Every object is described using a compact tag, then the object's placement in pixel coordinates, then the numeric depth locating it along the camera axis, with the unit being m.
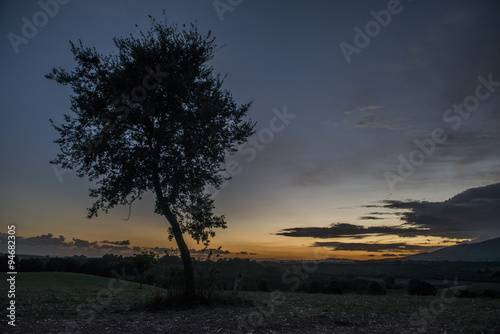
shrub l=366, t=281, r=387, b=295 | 41.99
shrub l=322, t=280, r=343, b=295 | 47.09
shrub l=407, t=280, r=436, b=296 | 32.97
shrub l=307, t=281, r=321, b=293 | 48.75
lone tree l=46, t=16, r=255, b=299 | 15.35
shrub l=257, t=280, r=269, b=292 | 43.28
